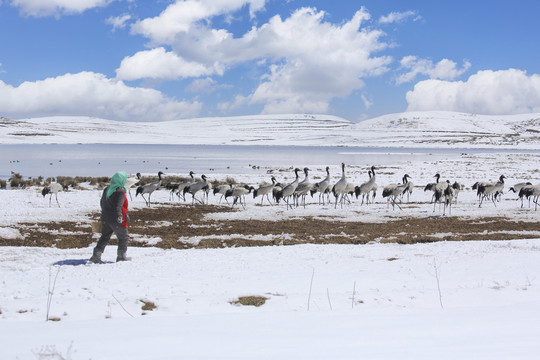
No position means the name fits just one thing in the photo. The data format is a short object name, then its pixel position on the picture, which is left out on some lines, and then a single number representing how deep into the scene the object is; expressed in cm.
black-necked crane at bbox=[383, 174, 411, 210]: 2386
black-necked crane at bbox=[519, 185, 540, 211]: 2276
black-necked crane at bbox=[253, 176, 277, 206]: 2556
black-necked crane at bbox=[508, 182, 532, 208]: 2677
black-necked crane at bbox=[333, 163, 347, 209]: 2550
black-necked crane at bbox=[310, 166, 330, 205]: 2636
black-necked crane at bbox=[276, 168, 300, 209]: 2453
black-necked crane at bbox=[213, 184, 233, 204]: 2608
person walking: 1021
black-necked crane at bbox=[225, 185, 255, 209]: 2445
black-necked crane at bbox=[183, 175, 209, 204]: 2608
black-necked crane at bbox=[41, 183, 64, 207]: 2192
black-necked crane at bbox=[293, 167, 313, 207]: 2524
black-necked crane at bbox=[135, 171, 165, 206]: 2420
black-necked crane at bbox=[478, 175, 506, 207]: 2436
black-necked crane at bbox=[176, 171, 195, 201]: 2664
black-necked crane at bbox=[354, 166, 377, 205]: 2520
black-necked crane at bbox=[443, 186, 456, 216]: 2152
